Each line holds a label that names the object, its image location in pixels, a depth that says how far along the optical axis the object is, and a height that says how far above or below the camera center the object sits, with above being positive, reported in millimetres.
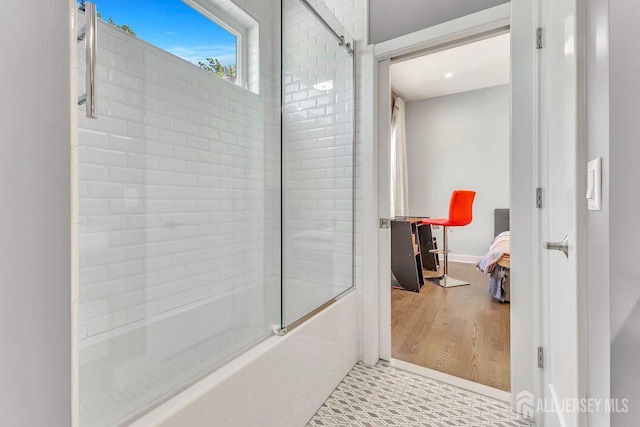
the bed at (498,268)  2939 -552
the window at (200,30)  1519 +1067
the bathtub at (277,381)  963 -664
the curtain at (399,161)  4883 +867
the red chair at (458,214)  3682 -10
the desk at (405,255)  3324 -469
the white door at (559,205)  697 +24
